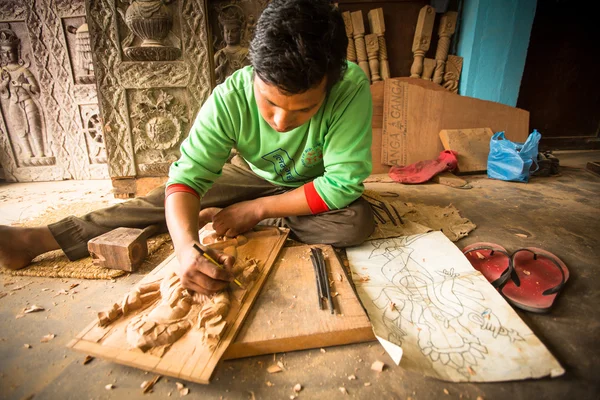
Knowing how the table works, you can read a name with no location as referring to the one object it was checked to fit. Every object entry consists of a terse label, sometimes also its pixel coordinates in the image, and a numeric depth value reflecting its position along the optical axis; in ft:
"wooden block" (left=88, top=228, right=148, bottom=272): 5.10
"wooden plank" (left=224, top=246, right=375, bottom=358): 3.51
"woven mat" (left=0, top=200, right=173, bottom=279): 5.16
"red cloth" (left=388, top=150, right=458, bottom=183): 9.72
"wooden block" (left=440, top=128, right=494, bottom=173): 10.39
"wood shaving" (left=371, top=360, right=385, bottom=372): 3.40
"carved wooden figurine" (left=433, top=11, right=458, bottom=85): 11.25
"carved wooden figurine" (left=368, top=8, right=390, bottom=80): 11.16
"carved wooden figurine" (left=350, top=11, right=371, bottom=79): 11.34
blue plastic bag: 9.46
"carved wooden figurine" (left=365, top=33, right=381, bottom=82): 11.46
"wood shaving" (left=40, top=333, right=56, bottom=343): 3.89
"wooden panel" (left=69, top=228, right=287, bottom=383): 3.00
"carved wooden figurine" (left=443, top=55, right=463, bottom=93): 11.54
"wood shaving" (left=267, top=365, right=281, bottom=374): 3.40
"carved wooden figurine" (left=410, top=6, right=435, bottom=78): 11.09
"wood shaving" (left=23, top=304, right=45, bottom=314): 4.42
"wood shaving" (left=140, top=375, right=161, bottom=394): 3.17
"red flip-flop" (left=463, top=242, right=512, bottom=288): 4.93
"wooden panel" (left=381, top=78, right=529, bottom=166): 10.72
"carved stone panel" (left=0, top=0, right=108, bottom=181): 10.55
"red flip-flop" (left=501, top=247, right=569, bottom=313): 4.25
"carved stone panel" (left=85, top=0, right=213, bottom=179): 8.48
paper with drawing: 3.31
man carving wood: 3.21
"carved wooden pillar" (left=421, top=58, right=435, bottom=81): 11.71
